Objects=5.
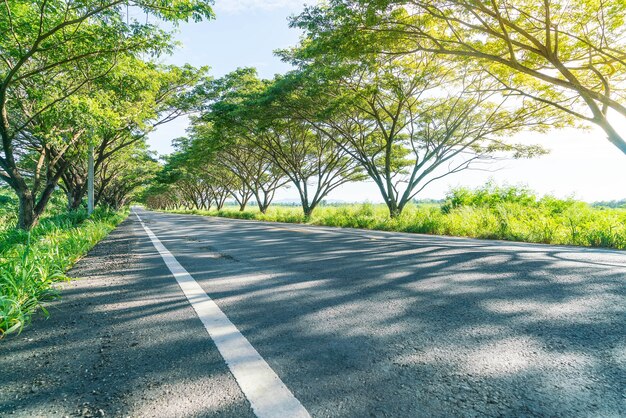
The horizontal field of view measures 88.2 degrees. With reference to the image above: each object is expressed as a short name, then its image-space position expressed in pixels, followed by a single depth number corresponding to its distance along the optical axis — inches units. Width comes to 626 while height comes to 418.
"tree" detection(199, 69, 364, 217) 685.9
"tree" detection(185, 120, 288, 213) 951.6
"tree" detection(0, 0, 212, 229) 263.0
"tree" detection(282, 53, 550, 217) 553.6
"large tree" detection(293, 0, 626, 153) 330.3
